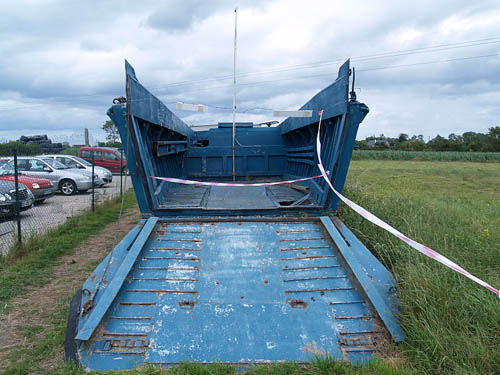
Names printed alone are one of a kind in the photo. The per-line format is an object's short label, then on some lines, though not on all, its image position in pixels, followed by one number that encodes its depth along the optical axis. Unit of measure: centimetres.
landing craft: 289
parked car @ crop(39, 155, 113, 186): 1595
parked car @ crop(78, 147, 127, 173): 2139
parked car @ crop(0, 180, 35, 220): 856
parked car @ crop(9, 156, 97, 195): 1395
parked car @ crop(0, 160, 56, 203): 1098
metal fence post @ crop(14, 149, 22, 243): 610
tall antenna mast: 714
